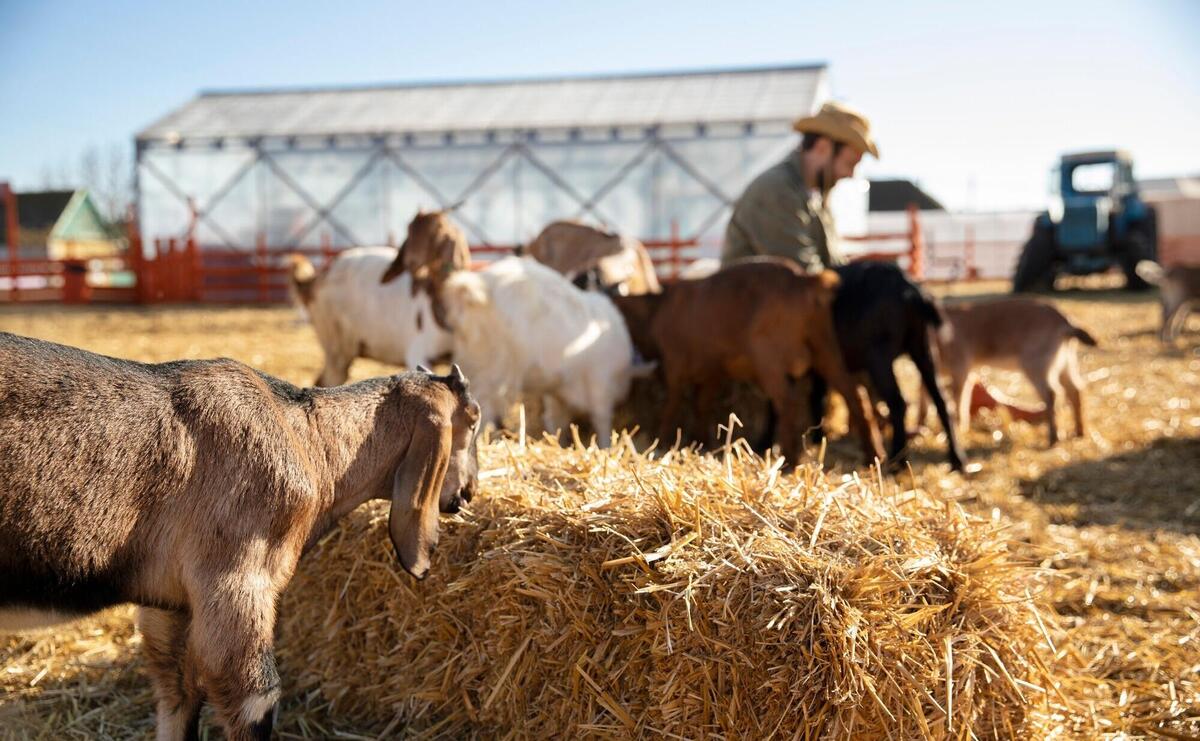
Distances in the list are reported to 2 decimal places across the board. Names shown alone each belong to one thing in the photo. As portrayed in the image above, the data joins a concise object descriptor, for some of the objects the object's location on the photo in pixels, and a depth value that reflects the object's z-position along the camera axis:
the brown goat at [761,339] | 6.07
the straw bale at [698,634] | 3.05
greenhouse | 23.38
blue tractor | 20.83
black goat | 6.46
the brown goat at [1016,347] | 7.68
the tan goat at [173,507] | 2.56
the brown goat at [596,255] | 7.82
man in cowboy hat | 7.29
